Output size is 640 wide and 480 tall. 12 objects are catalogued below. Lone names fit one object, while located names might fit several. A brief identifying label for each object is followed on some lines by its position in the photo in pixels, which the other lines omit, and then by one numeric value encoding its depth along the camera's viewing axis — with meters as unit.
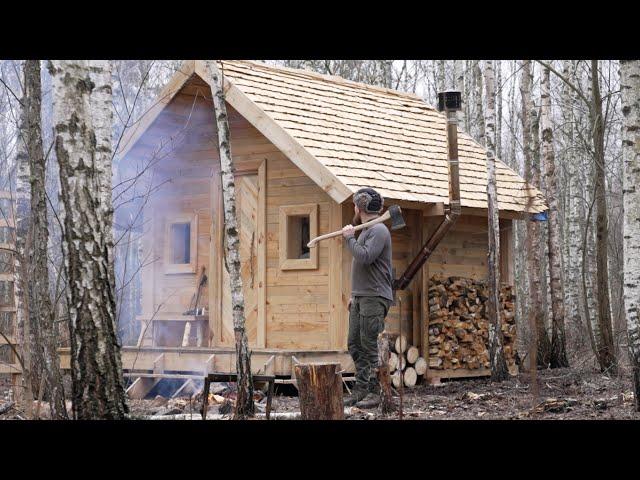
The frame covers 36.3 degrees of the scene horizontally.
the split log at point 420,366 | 13.10
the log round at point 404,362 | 12.83
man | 9.75
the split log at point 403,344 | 12.68
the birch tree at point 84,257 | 6.80
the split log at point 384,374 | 9.17
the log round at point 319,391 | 7.86
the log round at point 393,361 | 12.48
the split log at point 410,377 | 12.86
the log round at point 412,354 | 12.98
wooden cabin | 12.38
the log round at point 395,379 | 12.36
